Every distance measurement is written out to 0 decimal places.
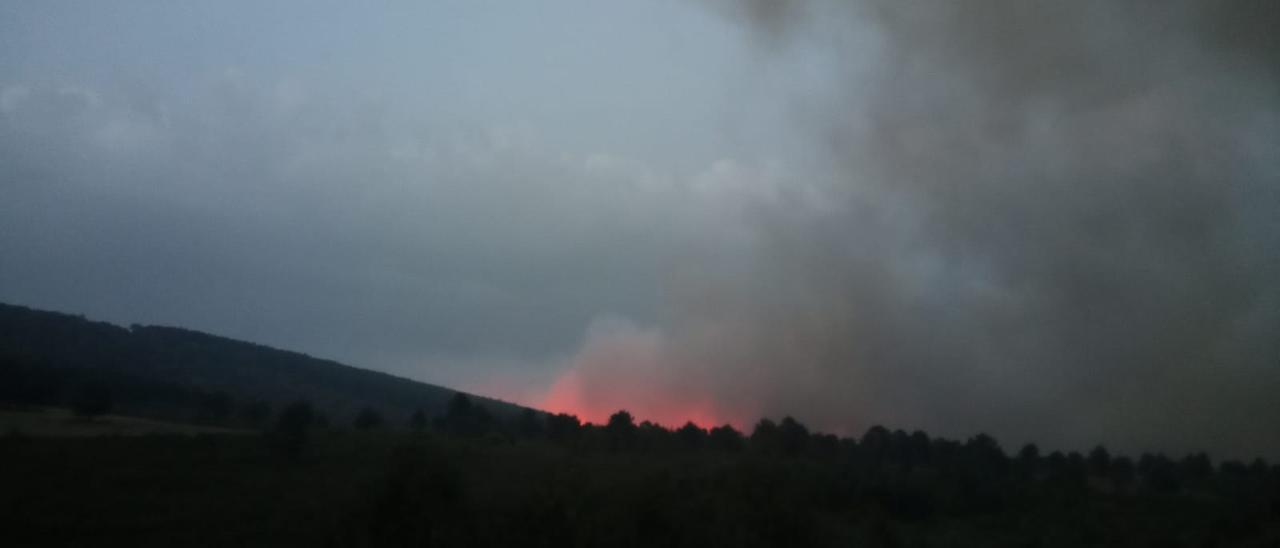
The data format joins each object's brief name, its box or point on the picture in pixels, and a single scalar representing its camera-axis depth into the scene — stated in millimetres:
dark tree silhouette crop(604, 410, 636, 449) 63125
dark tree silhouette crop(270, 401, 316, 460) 57688
